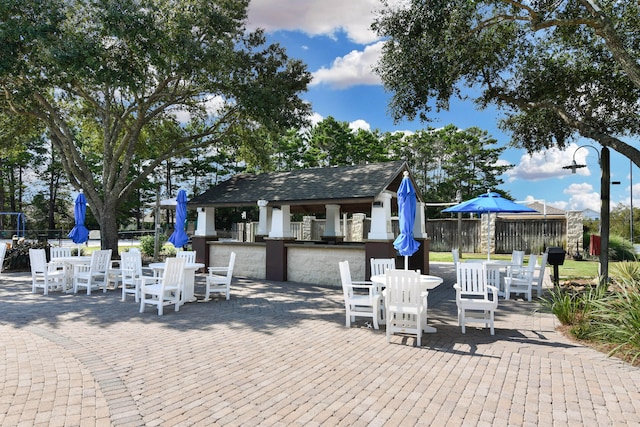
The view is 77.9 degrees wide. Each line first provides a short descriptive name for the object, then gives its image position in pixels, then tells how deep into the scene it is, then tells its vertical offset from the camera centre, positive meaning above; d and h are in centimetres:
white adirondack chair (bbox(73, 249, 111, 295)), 1007 -113
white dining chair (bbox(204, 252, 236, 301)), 924 -125
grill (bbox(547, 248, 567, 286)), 995 -60
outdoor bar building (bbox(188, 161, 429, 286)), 1141 +27
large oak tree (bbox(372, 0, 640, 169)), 959 +463
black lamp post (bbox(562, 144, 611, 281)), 905 +62
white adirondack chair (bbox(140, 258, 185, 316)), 777 -114
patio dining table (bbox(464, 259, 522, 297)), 960 -94
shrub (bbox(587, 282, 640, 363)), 520 -131
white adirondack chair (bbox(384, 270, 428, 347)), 590 -100
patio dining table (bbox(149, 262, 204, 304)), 884 -124
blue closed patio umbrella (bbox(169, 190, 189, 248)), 1188 +17
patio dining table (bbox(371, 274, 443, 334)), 650 -85
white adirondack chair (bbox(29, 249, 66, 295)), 993 -119
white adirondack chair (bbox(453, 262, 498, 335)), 632 -111
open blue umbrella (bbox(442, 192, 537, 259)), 1137 +77
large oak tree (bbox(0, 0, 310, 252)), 1191 +543
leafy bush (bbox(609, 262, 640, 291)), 754 -78
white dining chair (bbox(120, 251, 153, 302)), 907 -94
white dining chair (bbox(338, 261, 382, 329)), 677 -121
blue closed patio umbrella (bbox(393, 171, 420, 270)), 804 +24
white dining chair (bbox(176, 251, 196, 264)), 1033 -72
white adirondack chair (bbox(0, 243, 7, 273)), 1288 -80
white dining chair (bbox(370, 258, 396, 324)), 799 -70
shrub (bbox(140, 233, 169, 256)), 1891 -80
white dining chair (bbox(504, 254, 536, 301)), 937 -120
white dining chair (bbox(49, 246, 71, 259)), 1129 -71
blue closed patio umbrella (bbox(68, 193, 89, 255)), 1230 +15
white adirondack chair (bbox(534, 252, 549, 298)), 972 -106
